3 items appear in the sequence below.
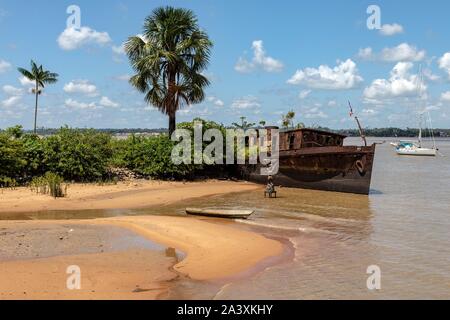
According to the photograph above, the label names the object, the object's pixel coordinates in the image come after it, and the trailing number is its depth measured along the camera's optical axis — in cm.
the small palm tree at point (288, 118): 4161
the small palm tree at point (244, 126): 3052
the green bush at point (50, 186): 1820
